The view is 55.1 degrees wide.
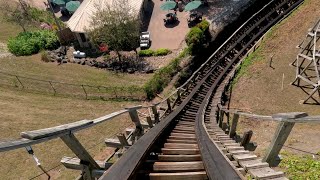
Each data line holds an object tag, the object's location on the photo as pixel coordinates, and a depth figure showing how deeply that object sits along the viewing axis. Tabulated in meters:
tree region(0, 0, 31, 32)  35.16
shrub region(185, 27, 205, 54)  27.42
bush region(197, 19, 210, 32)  29.07
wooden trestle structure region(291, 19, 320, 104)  18.59
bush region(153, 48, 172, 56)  30.39
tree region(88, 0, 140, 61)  29.62
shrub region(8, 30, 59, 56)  31.08
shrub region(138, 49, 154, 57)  30.64
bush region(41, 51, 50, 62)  30.11
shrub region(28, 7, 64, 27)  38.00
